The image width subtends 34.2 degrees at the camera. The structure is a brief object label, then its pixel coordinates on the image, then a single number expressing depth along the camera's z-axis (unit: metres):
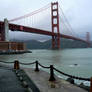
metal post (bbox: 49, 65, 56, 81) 5.72
